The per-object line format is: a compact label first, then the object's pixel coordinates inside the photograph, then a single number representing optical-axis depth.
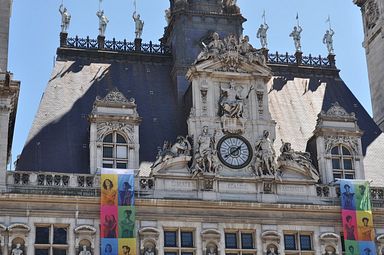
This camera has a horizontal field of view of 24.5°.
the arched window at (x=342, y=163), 41.16
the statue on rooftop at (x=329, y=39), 48.50
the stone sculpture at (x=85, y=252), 35.94
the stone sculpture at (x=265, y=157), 39.31
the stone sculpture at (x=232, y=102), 40.19
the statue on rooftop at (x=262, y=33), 47.84
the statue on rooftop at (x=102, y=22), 45.27
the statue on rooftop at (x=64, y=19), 44.60
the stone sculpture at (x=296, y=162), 39.88
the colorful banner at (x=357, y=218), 38.88
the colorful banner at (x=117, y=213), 36.25
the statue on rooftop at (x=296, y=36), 48.19
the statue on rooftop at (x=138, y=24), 45.91
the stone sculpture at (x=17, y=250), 35.22
